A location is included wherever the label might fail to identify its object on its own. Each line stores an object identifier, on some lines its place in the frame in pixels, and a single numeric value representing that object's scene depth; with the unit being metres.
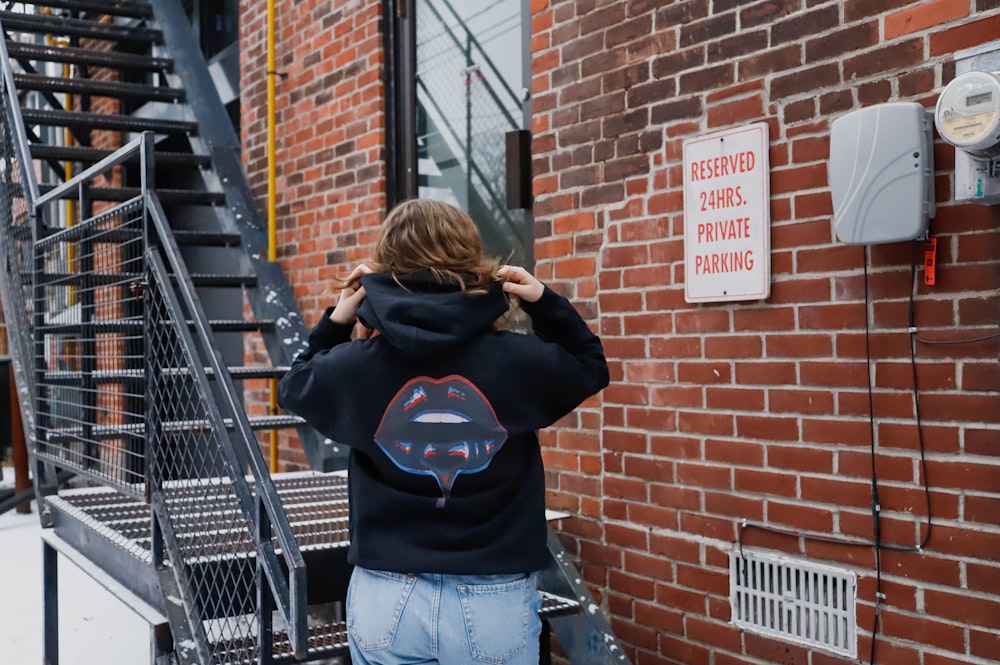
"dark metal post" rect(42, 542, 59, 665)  4.27
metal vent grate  2.77
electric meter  2.15
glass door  4.14
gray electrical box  2.43
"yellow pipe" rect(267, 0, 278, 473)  5.57
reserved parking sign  2.97
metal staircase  3.03
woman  1.97
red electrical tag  2.50
